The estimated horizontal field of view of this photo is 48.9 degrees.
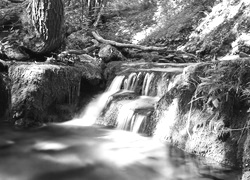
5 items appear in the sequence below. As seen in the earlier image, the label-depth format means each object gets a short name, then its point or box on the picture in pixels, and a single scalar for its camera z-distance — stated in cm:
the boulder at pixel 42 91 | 646
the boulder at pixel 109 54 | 962
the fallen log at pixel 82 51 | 834
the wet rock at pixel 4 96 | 674
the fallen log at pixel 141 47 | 1048
